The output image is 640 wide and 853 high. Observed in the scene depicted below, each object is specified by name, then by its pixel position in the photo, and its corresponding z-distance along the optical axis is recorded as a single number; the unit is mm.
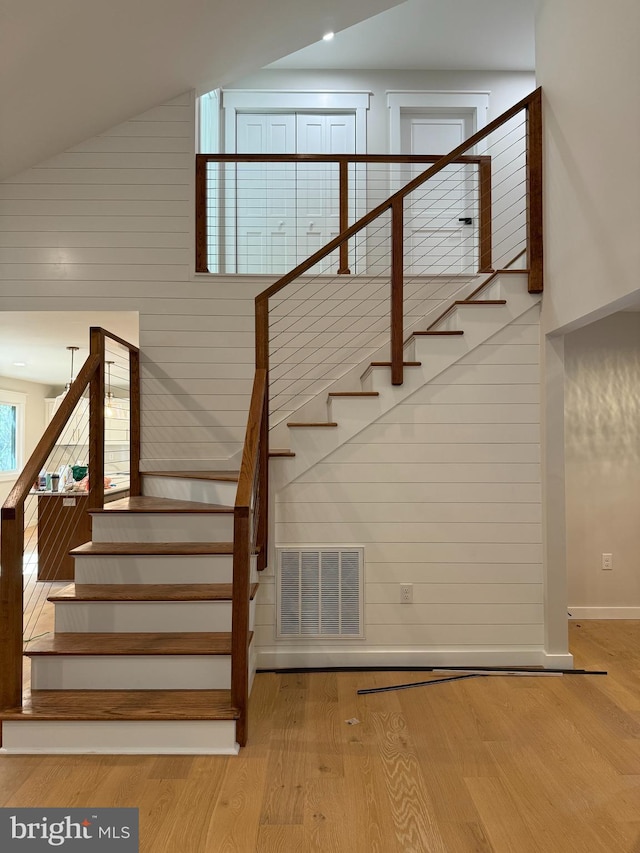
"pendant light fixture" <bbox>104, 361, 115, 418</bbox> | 8952
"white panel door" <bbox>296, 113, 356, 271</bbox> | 5457
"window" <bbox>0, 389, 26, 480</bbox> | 10406
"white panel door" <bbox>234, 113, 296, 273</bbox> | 5328
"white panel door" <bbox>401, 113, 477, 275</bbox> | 5472
